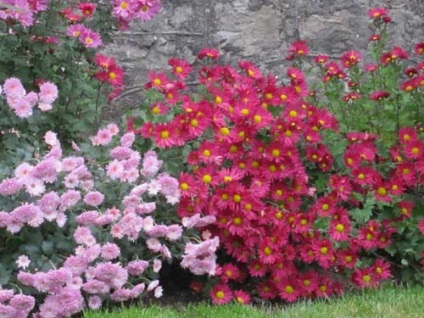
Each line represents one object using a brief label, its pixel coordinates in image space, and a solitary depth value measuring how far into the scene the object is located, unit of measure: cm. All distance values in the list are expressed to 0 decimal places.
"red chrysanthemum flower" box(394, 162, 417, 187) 425
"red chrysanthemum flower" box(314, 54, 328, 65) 491
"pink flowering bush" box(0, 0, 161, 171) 408
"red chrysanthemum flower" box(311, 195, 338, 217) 412
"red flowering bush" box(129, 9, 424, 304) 401
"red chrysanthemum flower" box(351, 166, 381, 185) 418
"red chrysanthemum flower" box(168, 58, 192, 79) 435
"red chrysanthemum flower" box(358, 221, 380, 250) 414
